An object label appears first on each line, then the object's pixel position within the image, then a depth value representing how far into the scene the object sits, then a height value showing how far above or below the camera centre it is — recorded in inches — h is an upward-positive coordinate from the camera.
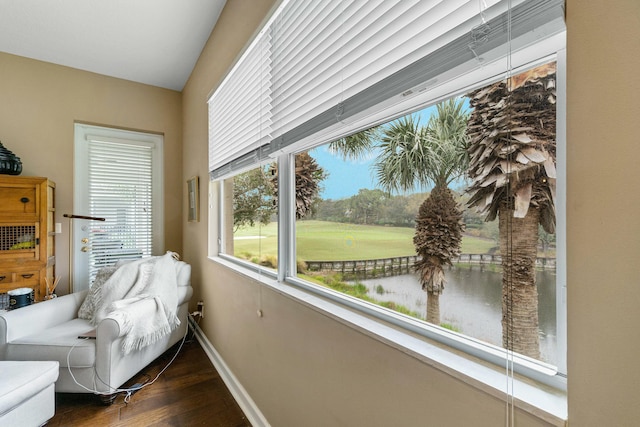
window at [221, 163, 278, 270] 68.2 -1.0
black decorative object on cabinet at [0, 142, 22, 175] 94.3 +17.7
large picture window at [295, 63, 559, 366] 24.1 -1.2
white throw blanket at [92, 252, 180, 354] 74.0 -25.0
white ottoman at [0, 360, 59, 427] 53.0 -35.2
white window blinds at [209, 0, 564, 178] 24.0 +19.3
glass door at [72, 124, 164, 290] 119.0 +7.7
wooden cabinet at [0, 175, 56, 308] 92.6 -6.4
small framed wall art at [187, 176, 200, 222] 109.8 +5.9
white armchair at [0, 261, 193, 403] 70.1 -34.3
